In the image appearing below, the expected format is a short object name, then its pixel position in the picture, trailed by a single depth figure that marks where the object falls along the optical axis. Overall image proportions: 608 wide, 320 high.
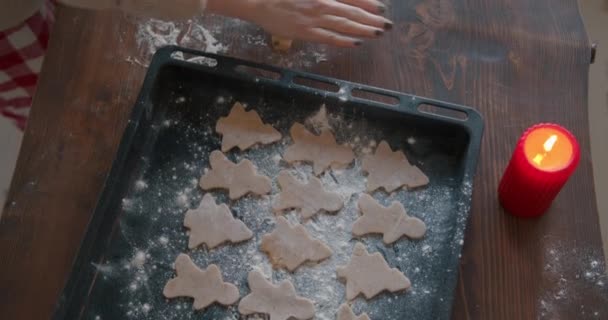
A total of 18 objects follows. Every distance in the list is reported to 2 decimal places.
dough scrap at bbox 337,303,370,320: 0.91
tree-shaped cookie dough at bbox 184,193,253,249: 0.98
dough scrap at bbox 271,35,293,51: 1.13
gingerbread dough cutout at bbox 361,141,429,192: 1.00
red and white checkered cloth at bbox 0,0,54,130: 1.19
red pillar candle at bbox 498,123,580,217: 0.89
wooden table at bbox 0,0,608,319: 0.96
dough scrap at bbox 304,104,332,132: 1.06
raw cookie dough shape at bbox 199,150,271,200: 1.02
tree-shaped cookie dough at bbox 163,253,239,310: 0.93
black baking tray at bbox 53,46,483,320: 0.93
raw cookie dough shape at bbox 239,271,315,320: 0.92
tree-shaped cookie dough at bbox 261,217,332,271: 0.96
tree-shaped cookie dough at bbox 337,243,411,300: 0.93
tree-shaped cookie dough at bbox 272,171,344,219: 1.00
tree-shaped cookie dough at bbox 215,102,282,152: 1.05
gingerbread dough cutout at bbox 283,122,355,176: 1.04
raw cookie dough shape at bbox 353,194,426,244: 0.97
